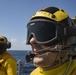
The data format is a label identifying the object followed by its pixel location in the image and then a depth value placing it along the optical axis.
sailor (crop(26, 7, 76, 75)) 1.00
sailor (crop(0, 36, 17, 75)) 2.36
